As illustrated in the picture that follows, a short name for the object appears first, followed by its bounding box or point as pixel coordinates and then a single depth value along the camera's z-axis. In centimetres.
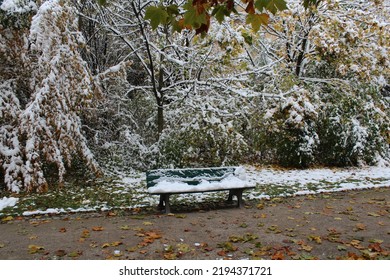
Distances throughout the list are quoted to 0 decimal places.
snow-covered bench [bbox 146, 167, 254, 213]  557
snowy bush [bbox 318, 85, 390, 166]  1043
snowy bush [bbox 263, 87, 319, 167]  942
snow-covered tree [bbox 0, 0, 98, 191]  666
